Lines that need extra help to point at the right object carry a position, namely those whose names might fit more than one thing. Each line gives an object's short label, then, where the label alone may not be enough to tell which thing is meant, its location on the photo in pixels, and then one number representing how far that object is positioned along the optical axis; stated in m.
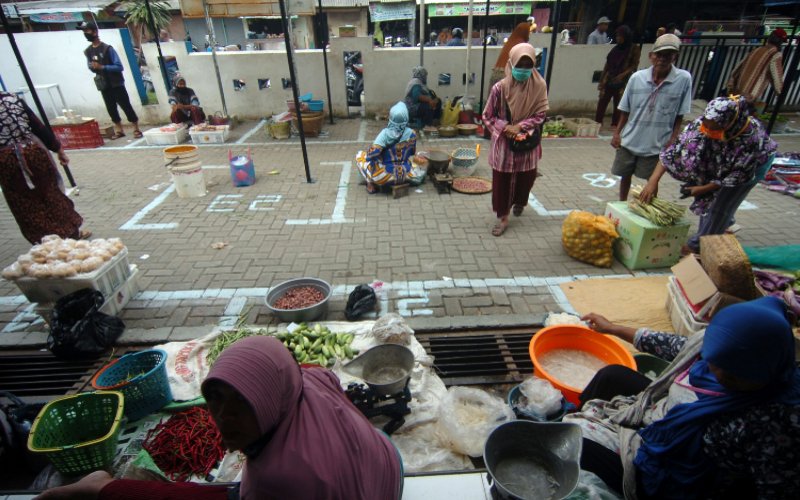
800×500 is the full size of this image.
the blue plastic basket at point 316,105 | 10.48
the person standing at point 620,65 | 9.45
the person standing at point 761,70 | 7.68
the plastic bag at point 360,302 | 4.06
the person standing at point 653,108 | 4.68
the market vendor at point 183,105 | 10.24
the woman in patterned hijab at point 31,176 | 4.56
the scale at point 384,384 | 2.86
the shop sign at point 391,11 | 20.67
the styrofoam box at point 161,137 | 9.82
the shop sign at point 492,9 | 19.88
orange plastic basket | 3.05
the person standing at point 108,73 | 9.36
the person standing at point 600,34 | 11.63
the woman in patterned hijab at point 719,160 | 3.67
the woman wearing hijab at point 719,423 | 1.55
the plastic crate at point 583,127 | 9.92
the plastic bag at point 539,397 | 2.64
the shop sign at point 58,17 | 18.58
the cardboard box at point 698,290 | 3.19
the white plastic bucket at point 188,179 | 6.82
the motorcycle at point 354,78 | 12.20
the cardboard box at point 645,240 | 4.57
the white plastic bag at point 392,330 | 3.59
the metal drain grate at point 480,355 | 3.49
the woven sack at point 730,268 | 3.01
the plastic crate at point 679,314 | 3.45
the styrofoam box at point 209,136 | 9.89
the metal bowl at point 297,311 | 3.92
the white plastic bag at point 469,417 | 2.69
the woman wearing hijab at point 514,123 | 4.78
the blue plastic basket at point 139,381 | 2.96
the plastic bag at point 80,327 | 3.64
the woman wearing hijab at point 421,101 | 9.61
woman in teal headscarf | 6.49
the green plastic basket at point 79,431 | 2.55
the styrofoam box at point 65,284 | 3.88
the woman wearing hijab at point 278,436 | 1.50
